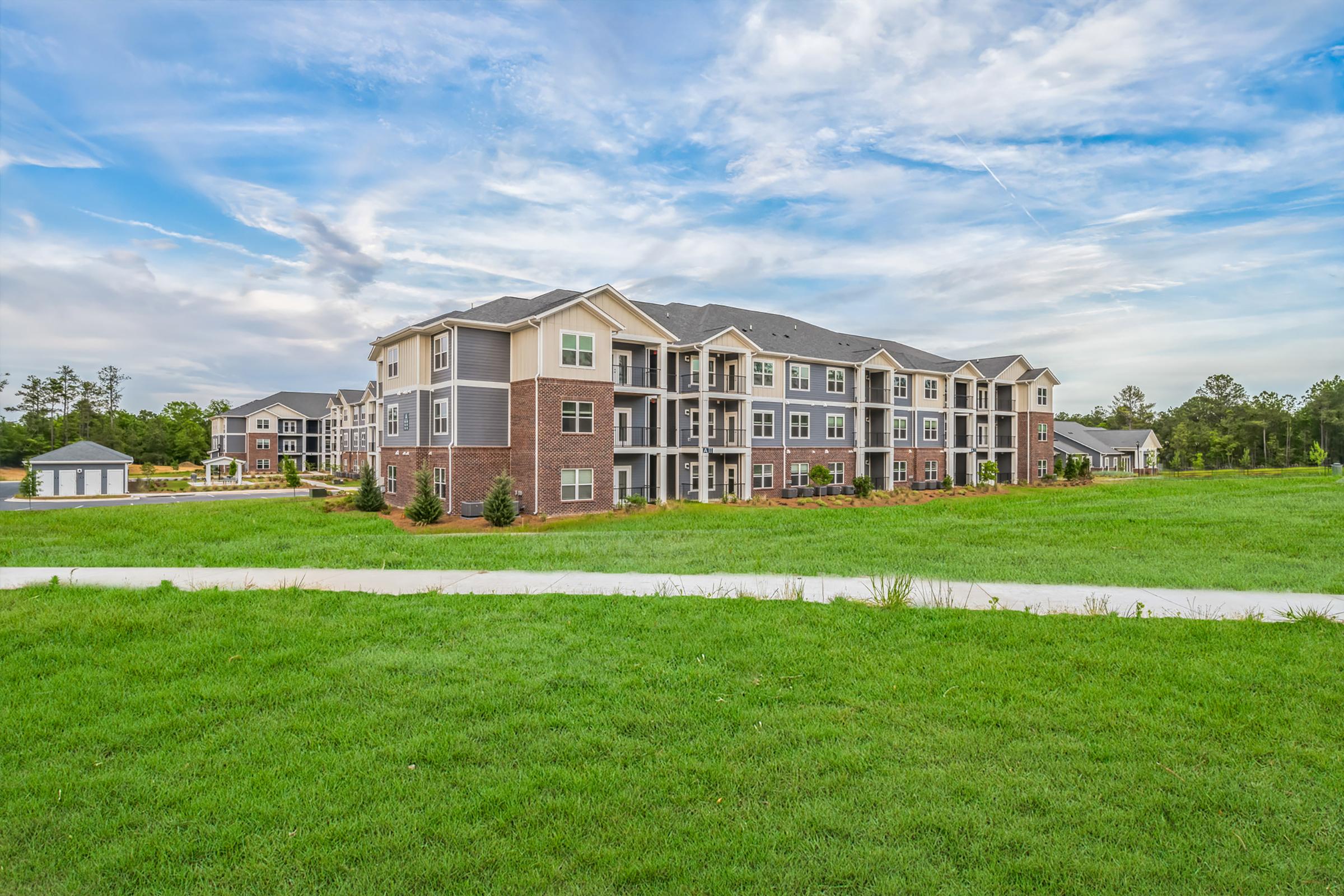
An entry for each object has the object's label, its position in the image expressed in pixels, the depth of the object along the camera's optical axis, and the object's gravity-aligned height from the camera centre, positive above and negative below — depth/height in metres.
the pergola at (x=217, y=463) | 57.75 -0.49
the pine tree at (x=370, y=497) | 26.19 -1.57
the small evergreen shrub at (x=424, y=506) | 22.27 -1.66
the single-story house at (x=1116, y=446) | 71.25 +0.54
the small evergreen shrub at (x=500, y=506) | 21.48 -1.60
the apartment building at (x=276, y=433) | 65.88 +2.45
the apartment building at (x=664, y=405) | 24.56 +2.33
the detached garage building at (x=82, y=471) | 41.19 -0.78
